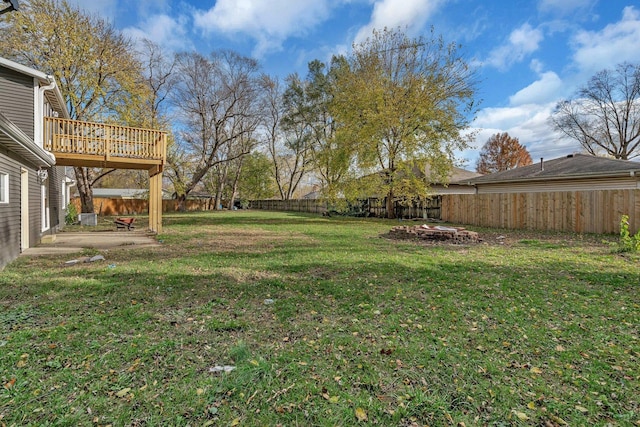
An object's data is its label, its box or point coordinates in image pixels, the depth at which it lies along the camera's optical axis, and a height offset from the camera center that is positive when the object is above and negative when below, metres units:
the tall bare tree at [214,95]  23.47 +8.83
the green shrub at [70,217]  15.53 -0.27
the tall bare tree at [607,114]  24.50 +7.93
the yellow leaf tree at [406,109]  14.79 +4.73
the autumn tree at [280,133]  29.94 +8.15
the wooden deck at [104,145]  9.84 +2.16
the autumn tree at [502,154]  40.44 +7.11
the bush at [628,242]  6.81 -0.74
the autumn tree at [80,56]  13.84 +7.24
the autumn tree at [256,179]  41.00 +4.18
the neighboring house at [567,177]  12.10 +1.36
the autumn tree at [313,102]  27.73 +9.98
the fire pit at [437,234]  9.12 -0.74
